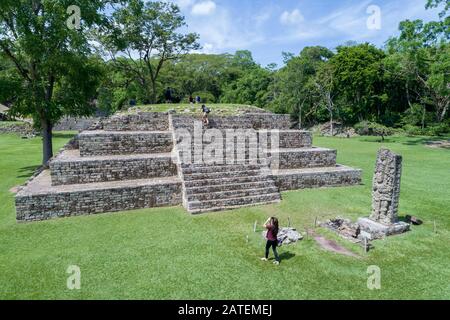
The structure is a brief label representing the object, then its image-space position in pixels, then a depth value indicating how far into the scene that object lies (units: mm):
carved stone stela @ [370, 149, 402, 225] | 7902
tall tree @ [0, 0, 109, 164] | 12625
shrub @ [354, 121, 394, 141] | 30539
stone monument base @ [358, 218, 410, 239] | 7797
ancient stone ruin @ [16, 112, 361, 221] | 9453
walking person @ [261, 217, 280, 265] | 6398
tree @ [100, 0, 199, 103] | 19812
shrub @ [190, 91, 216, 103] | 35022
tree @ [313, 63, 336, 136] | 36938
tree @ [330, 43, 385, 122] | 34781
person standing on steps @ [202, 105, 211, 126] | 14125
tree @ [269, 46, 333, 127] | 39156
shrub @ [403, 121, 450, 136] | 29047
